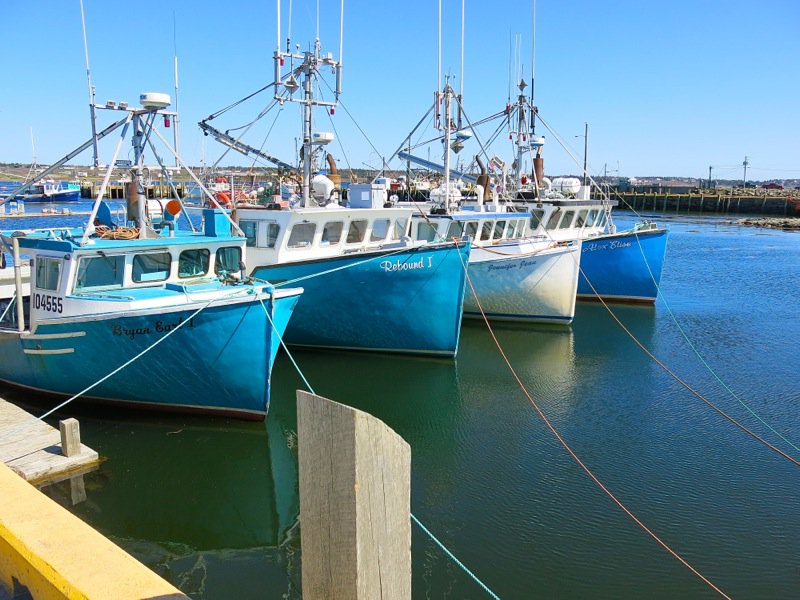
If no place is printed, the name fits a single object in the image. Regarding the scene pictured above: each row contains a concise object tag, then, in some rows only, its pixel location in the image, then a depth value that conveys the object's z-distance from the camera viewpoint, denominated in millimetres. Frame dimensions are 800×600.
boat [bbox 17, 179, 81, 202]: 63156
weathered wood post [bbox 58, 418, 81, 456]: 7730
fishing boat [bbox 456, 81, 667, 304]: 19953
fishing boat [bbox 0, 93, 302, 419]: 8898
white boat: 16828
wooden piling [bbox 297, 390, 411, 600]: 2402
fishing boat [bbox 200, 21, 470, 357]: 12852
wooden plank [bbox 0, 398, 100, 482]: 7500
